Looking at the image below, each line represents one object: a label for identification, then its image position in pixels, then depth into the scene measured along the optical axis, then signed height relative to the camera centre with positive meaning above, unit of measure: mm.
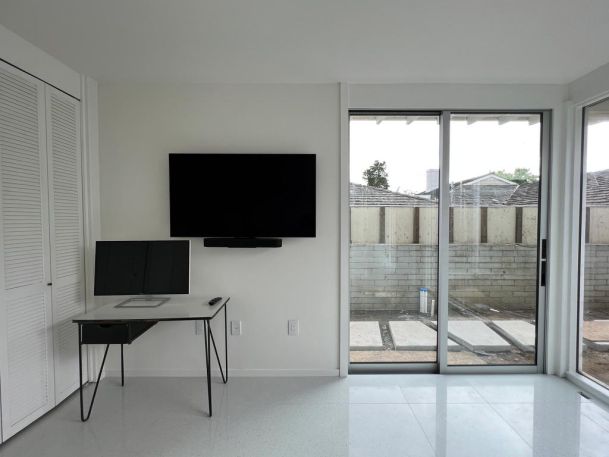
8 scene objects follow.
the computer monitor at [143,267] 2584 -373
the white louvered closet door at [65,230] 2385 -77
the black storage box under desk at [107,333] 2209 -765
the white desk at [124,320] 2195 -667
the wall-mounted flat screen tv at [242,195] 2697 +214
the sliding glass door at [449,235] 2936 -120
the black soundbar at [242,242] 2678 -177
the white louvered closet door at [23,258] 2025 -250
